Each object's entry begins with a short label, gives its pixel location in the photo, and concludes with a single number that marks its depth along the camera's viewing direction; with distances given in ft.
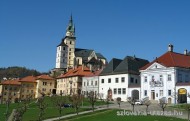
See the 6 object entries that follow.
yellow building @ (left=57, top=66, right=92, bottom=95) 320.09
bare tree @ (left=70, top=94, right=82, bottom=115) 166.71
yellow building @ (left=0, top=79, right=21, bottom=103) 358.31
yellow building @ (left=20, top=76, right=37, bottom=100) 369.09
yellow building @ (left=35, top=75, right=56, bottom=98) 369.09
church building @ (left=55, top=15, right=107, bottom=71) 556.10
